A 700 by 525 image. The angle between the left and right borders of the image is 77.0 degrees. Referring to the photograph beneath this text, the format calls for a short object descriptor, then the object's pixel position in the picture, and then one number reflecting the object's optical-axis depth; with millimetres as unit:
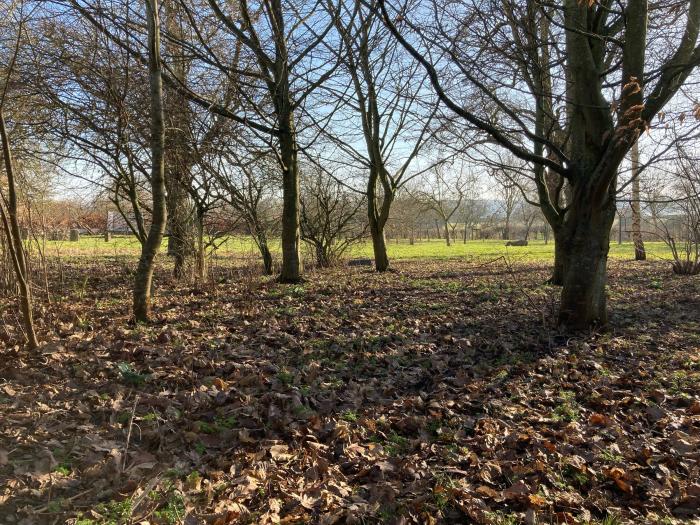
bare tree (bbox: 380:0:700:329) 5270
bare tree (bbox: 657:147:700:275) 11891
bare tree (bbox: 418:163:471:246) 38375
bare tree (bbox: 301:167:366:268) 14969
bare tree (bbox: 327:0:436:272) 10805
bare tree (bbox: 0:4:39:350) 4332
